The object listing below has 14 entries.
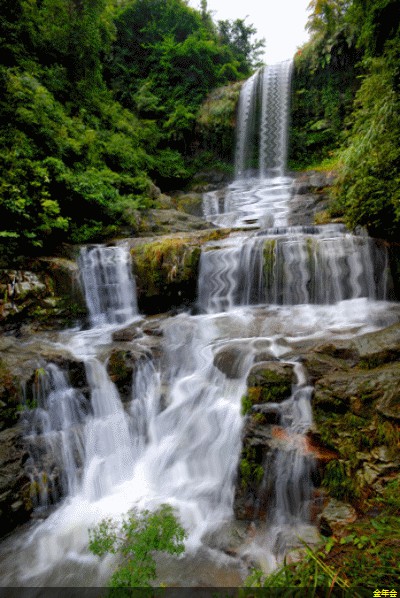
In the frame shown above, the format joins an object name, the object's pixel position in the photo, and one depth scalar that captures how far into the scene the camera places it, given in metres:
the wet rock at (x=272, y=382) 4.08
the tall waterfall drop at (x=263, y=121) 16.83
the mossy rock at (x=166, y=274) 7.92
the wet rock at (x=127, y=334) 6.56
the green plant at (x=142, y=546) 2.39
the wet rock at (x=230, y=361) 4.88
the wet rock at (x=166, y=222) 10.16
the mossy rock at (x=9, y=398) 4.37
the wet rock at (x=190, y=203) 14.21
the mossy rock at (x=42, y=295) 6.61
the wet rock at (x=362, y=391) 3.30
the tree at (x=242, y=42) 20.78
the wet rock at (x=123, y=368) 5.28
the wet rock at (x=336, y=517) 2.76
